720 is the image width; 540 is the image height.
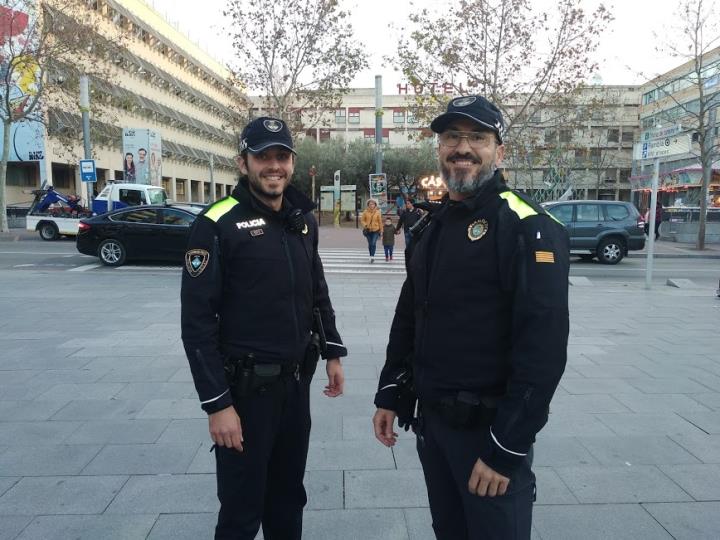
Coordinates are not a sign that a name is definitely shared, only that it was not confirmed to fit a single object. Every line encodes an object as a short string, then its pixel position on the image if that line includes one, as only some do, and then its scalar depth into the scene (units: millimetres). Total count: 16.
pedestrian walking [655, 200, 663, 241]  23078
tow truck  19094
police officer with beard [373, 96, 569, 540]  1641
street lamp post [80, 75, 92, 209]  21297
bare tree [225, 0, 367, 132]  22891
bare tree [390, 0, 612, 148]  19969
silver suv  15164
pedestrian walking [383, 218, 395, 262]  14375
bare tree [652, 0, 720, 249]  17828
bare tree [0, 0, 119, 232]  20266
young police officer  2053
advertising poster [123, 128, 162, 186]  24078
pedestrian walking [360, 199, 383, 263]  14492
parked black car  12531
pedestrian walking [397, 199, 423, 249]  12992
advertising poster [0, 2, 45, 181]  20188
